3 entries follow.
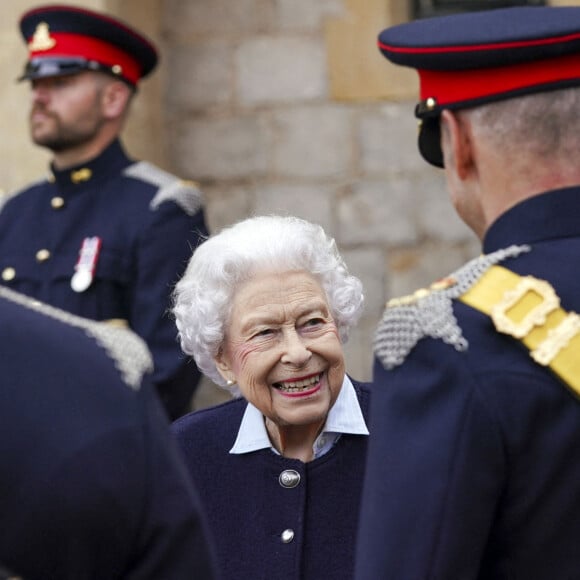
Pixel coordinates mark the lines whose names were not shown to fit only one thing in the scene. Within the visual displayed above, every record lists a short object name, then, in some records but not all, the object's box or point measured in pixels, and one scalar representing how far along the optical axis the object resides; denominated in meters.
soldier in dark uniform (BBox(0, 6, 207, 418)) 9.80
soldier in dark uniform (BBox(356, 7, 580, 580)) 4.45
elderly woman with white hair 6.47
